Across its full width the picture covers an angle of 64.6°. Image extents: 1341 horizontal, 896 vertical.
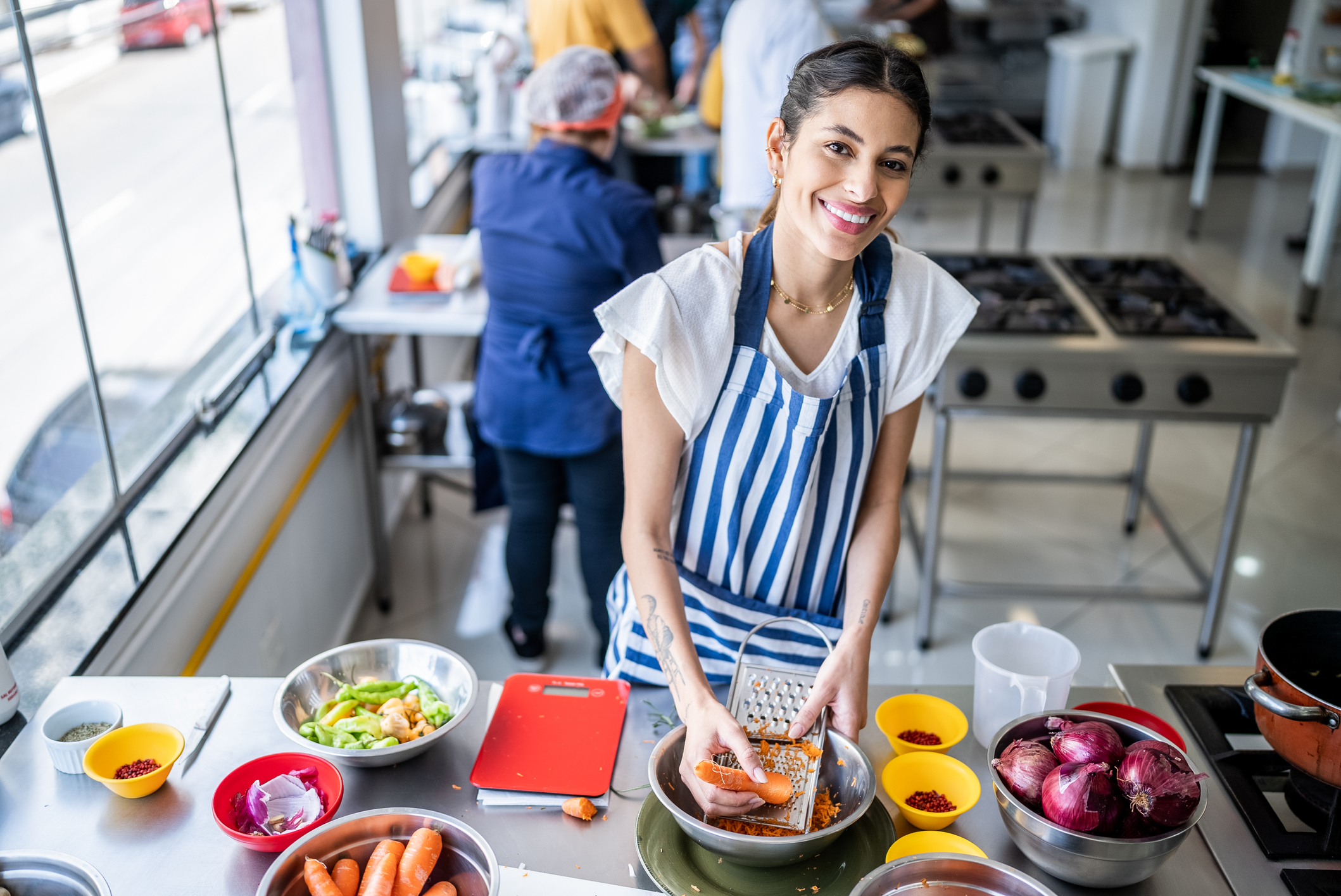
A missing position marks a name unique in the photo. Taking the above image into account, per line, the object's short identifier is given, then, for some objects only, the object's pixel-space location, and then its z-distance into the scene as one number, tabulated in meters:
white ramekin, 1.29
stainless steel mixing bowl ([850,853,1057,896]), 1.09
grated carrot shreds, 1.17
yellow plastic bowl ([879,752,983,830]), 1.27
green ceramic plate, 1.15
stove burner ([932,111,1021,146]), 4.90
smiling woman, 1.29
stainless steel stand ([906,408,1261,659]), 2.82
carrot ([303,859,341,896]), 1.06
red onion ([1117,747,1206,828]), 1.10
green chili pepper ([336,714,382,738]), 1.32
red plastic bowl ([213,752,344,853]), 1.16
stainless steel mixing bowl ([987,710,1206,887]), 1.10
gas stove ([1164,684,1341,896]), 1.20
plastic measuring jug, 1.37
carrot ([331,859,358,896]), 1.09
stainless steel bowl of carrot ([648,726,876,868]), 1.11
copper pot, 1.15
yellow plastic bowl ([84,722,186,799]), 1.25
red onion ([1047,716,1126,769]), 1.16
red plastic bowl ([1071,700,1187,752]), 1.35
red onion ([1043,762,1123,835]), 1.11
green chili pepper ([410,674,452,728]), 1.36
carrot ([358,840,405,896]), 1.09
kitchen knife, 1.32
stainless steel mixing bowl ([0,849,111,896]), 1.13
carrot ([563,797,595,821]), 1.25
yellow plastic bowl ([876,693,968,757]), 1.39
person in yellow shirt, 4.09
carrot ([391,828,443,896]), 1.09
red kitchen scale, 1.30
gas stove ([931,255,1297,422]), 2.64
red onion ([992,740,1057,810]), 1.15
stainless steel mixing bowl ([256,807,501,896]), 1.08
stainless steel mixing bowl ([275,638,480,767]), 1.34
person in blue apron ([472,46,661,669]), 2.38
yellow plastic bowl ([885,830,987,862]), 1.19
